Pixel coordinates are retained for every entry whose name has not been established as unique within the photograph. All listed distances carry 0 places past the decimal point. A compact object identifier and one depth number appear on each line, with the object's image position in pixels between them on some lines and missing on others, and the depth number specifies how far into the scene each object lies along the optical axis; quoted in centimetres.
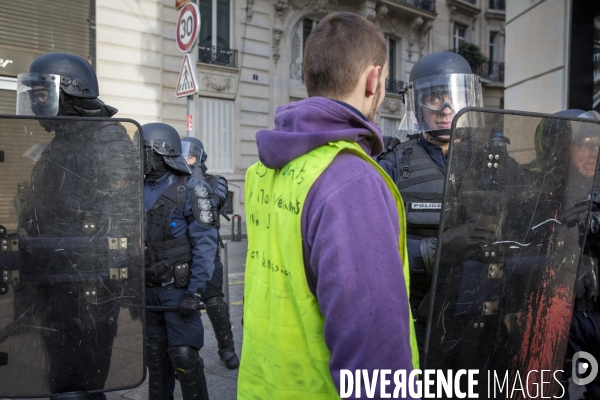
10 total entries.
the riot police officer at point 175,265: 286
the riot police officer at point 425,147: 228
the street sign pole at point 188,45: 659
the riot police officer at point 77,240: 215
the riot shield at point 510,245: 180
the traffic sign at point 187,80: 668
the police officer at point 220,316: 404
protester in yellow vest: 106
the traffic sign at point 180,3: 742
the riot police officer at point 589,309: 286
